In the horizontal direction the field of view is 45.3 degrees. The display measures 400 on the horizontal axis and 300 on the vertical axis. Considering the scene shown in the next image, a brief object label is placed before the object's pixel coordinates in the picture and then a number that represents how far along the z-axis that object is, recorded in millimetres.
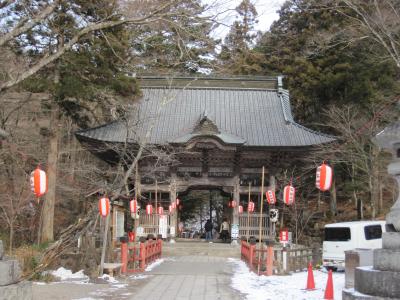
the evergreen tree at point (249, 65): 34625
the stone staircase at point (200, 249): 22000
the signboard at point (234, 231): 22969
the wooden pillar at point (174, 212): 23469
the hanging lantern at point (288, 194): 18766
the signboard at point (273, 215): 20825
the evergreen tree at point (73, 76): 14727
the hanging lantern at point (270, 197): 21516
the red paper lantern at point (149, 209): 23075
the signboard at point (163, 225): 23016
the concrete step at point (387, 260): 5273
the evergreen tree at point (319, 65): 27312
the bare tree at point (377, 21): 19781
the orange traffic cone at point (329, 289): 9766
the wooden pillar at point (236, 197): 23281
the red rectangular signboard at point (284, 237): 16203
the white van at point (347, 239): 18047
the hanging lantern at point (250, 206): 23312
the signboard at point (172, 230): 23434
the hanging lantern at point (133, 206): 19719
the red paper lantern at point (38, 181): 11977
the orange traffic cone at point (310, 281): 11452
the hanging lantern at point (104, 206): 12852
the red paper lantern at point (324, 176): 13555
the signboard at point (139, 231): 23062
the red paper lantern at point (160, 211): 23531
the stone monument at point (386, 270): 5188
